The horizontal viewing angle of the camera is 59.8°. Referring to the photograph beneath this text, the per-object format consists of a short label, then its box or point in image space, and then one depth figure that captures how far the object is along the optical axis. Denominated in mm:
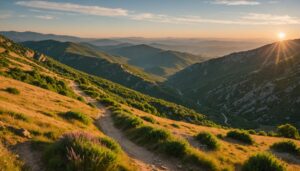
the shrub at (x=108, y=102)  47931
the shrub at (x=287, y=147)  22547
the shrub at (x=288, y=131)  45700
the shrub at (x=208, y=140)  20219
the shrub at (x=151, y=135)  18344
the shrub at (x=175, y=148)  15398
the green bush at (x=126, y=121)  24995
